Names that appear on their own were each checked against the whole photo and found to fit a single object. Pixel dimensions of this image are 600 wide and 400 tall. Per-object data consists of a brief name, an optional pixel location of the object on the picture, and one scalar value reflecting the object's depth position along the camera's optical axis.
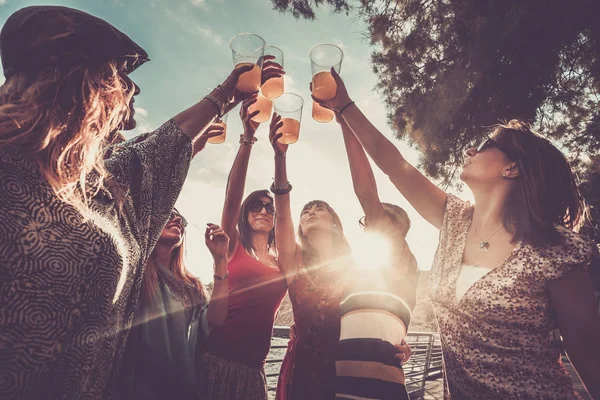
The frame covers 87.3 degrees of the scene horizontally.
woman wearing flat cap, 0.68
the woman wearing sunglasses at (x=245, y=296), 1.87
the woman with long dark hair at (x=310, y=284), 1.89
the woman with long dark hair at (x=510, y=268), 1.07
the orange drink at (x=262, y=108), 2.25
